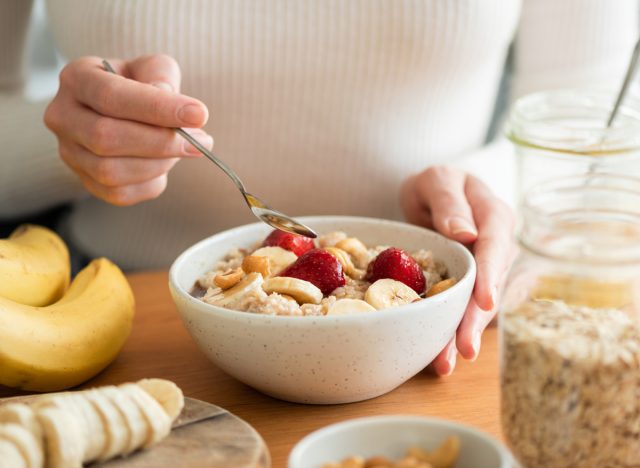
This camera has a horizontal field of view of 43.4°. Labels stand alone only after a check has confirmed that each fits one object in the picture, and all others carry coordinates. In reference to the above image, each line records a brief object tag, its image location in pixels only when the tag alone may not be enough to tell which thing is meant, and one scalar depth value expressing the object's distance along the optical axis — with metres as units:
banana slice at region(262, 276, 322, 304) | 0.65
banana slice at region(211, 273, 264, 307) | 0.65
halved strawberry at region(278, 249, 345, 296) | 0.68
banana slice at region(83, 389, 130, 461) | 0.52
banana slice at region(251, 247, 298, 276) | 0.73
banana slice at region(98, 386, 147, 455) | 0.52
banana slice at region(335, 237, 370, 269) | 0.76
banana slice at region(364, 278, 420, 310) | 0.65
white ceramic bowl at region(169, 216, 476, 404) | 0.60
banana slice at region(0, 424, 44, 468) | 0.49
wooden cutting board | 0.52
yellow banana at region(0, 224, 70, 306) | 0.75
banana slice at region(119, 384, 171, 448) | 0.53
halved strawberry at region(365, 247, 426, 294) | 0.69
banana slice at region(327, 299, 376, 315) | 0.62
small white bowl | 0.45
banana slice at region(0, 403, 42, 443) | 0.51
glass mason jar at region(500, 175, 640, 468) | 0.46
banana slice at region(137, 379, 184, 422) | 0.56
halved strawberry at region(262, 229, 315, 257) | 0.76
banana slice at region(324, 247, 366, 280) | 0.72
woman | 1.07
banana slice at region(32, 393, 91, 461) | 0.51
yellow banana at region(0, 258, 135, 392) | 0.66
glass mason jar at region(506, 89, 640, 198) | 0.86
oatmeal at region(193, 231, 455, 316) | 0.64
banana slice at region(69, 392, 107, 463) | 0.51
